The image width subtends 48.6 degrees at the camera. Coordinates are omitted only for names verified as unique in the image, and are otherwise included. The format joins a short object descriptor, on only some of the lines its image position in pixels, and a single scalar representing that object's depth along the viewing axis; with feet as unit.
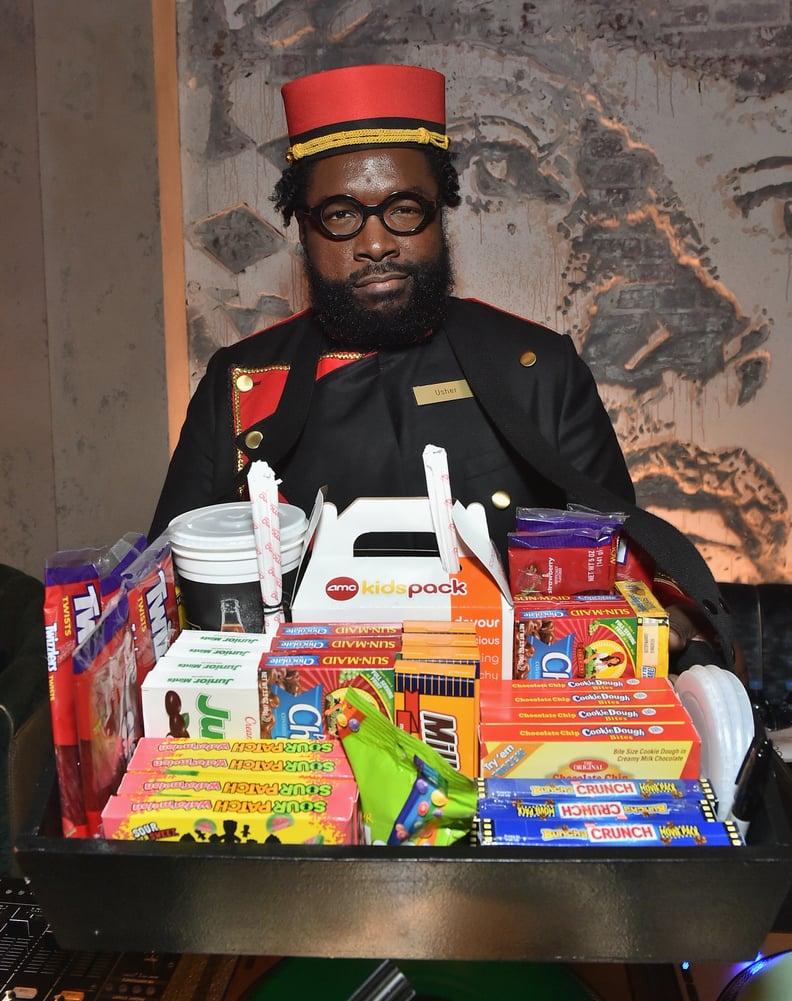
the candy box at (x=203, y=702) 2.40
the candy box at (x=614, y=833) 2.01
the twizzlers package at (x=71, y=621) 2.14
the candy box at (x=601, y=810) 2.09
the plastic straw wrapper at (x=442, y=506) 2.80
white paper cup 2.74
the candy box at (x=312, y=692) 2.39
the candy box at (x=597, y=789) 2.18
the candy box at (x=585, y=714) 2.36
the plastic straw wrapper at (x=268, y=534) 2.65
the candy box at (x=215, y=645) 2.56
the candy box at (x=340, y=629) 2.66
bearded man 4.26
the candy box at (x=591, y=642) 2.66
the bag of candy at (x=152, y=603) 2.55
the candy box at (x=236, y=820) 2.06
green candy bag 2.15
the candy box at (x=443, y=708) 2.34
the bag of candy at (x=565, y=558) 3.00
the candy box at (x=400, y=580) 2.72
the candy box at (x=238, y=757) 2.27
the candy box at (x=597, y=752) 2.26
